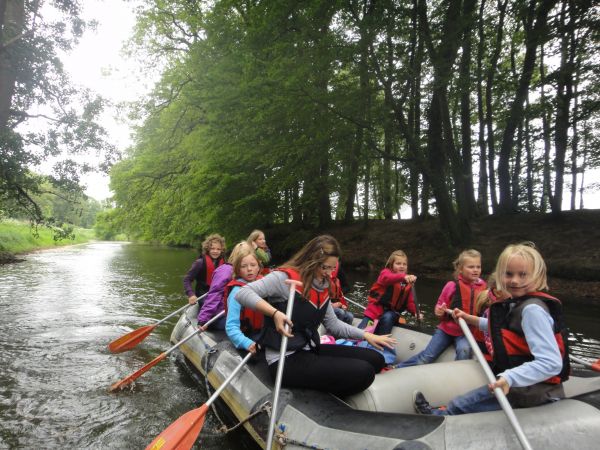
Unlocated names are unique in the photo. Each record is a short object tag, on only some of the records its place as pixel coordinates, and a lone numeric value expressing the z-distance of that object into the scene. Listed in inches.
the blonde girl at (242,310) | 131.1
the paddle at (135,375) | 172.7
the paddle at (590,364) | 124.0
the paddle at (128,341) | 221.5
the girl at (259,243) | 227.4
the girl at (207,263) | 249.3
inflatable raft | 80.8
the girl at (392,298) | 193.2
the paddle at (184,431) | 109.3
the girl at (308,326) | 108.0
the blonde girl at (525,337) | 80.4
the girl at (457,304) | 152.3
